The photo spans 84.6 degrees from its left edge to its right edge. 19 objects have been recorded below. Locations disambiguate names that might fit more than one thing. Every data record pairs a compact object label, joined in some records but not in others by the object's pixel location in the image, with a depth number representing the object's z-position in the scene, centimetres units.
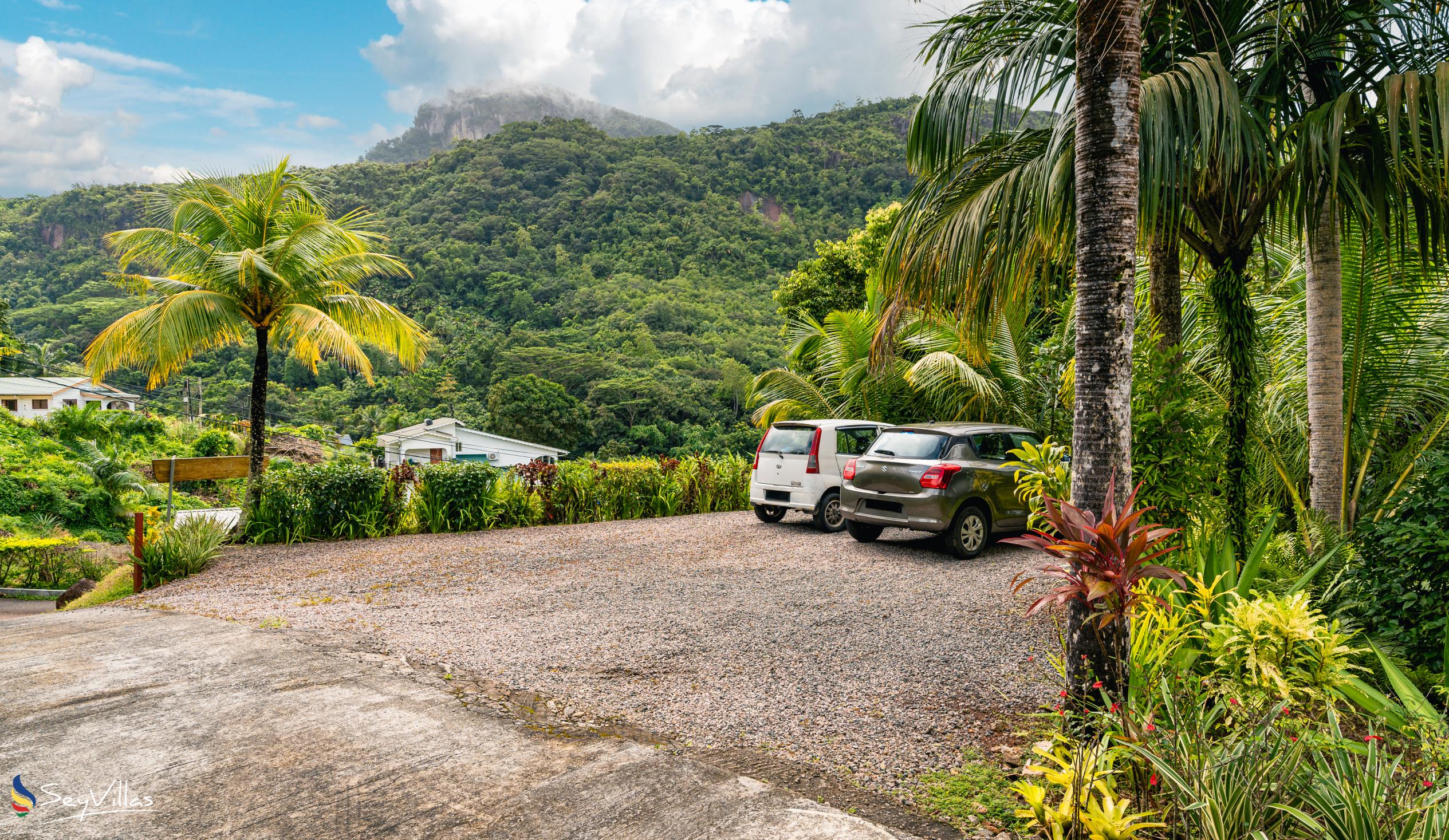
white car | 1080
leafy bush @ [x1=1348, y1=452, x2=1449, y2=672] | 379
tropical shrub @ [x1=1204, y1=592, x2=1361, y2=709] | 312
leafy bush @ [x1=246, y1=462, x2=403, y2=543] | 1095
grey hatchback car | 873
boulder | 952
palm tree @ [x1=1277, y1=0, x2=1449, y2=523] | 498
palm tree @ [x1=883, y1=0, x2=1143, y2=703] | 356
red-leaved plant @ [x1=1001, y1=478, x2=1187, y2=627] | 305
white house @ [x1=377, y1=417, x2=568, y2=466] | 3772
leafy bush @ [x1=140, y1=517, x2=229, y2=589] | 849
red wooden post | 821
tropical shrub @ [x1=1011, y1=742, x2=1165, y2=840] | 271
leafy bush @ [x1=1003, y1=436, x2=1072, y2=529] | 505
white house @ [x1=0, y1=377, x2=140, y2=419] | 4575
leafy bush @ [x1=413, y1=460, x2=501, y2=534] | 1185
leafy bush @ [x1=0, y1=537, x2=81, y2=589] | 1316
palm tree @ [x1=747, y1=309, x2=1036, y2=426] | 1412
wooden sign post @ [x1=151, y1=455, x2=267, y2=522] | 964
